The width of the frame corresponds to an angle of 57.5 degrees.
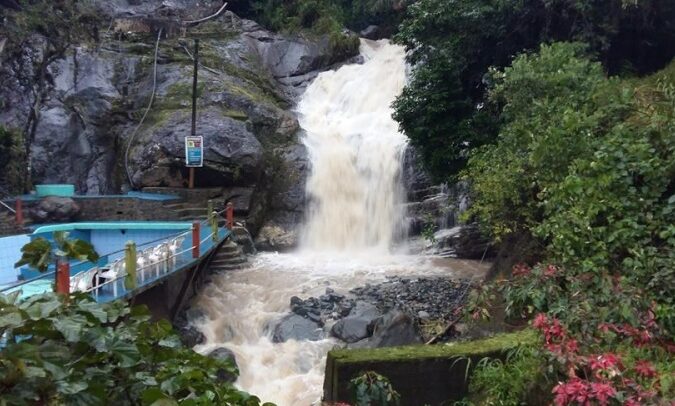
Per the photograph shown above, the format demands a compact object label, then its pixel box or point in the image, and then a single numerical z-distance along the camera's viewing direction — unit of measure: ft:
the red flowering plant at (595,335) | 10.95
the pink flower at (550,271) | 17.31
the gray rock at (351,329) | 32.17
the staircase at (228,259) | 45.78
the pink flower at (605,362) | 11.06
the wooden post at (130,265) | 27.25
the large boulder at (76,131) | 62.13
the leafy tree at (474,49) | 39.73
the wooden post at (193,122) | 54.80
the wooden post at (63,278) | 20.31
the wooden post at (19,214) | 47.97
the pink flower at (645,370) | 11.76
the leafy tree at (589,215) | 12.96
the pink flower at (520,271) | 18.64
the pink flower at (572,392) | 10.48
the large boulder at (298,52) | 78.89
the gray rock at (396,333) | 29.63
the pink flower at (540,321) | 12.97
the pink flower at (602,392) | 10.32
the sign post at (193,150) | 52.42
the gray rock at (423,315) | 34.04
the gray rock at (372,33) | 89.86
